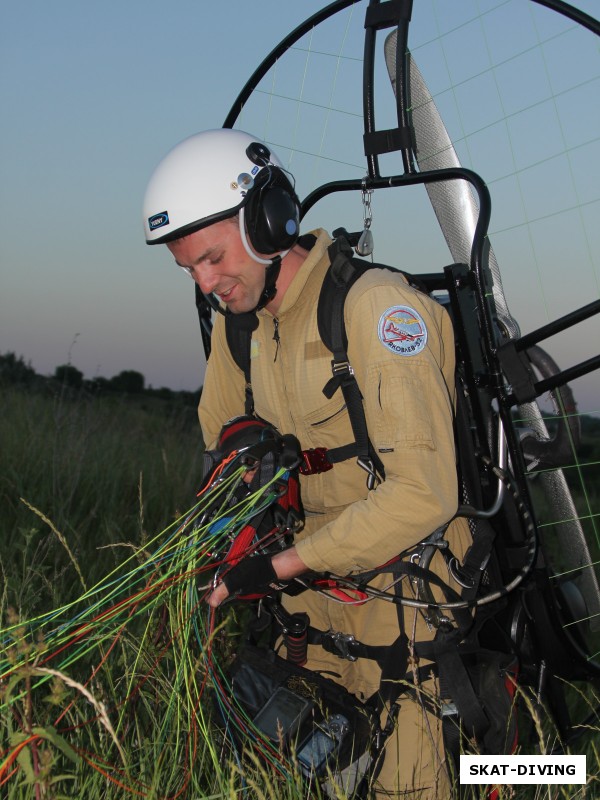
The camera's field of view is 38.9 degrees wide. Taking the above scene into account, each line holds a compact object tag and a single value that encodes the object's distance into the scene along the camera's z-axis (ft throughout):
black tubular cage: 10.62
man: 8.92
